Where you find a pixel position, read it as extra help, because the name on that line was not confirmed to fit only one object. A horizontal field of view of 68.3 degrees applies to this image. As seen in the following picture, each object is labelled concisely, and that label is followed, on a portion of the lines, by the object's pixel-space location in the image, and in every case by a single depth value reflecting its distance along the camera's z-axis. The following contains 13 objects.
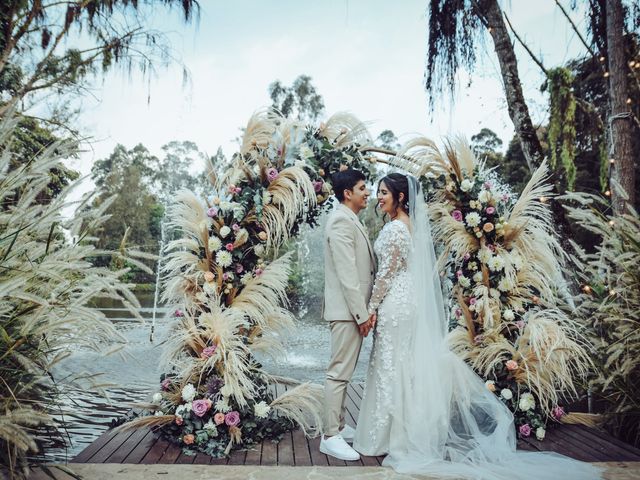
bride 3.20
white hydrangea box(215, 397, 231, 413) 3.34
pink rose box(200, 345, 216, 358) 3.42
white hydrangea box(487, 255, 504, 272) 4.04
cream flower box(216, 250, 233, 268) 3.62
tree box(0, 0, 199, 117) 6.97
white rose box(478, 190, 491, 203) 4.12
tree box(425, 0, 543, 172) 6.06
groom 3.31
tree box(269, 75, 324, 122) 29.50
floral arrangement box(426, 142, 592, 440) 3.78
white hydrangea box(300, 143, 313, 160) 3.99
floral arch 3.46
